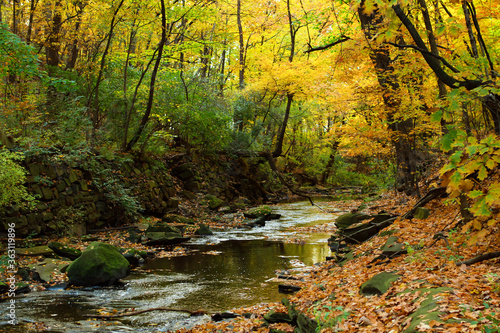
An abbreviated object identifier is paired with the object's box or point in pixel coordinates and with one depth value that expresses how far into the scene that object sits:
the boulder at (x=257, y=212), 16.14
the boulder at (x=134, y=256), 9.23
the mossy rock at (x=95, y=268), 7.55
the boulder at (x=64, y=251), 8.90
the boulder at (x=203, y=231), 13.05
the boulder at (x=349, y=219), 11.43
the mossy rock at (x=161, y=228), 11.80
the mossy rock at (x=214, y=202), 17.30
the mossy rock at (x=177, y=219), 14.46
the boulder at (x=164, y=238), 11.19
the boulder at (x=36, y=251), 8.56
